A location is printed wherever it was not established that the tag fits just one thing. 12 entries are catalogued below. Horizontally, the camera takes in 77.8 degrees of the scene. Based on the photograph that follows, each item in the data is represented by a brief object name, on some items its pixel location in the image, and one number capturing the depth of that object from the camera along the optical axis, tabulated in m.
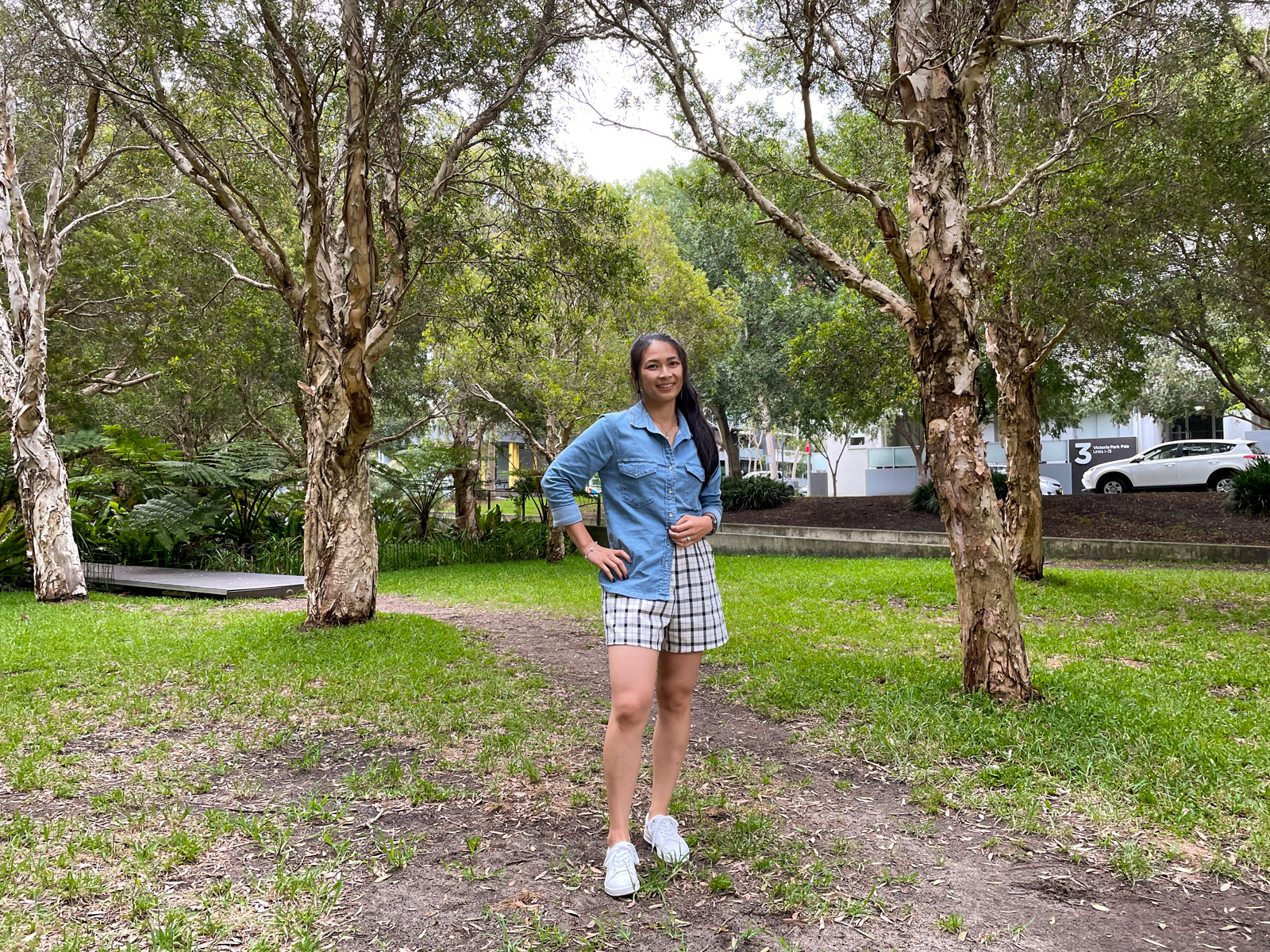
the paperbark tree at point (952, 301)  5.21
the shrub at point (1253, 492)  15.70
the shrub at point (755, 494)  24.28
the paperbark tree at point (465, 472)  18.12
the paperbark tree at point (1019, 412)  10.59
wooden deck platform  11.56
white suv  20.16
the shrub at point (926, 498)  20.09
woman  2.84
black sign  29.30
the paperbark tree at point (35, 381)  10.41
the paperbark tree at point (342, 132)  7.59
